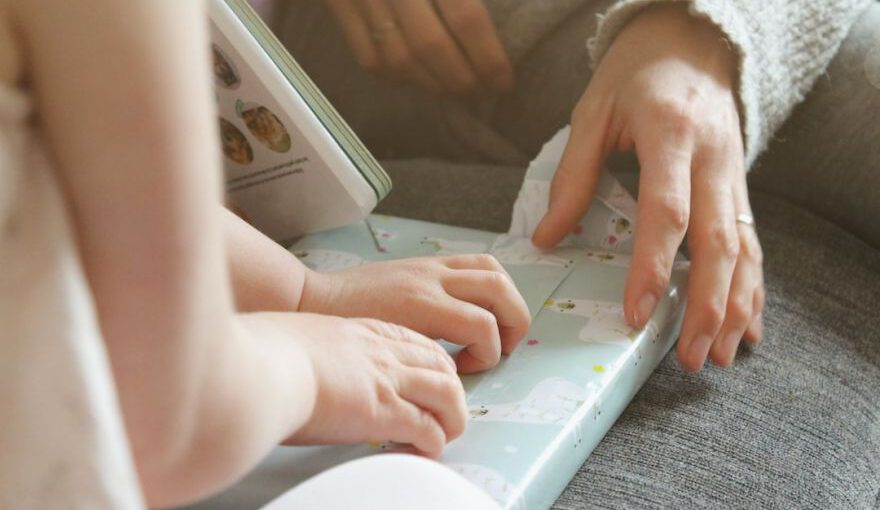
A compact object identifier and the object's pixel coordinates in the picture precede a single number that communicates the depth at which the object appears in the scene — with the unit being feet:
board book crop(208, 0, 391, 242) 2.58
